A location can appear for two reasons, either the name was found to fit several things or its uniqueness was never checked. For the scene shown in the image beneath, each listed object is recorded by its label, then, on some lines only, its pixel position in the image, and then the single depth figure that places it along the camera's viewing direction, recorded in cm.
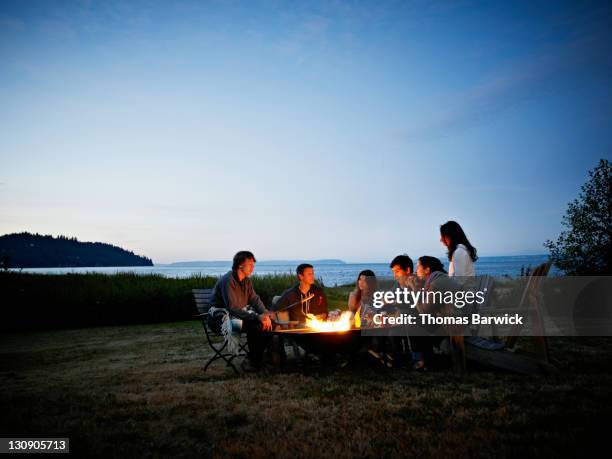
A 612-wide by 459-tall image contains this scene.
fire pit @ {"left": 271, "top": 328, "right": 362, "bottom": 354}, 510
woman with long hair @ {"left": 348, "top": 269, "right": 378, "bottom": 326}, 608
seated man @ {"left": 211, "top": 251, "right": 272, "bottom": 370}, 573
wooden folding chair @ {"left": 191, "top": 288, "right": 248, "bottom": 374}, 592
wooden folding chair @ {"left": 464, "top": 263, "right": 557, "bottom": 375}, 488
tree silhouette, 1212
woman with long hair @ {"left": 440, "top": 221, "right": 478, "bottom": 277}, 553
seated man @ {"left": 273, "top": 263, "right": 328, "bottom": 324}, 628
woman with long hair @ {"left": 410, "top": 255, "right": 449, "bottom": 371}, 543
